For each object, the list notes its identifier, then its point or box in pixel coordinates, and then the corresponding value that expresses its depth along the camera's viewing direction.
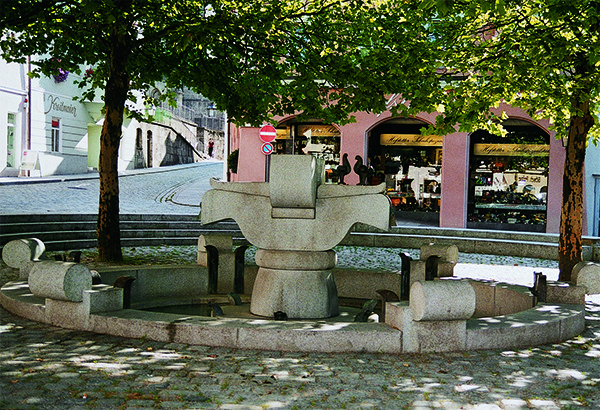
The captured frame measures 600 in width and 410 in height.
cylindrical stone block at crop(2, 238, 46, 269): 9.02
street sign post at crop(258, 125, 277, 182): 23.69
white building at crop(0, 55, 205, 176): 29.44
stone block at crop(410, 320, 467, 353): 6.54
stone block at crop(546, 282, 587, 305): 8.43
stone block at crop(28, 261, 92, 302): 6.98
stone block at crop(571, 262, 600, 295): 8.56
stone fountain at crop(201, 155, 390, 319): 8.12
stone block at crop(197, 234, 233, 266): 10.38
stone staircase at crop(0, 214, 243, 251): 15.02
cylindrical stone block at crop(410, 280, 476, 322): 6.43
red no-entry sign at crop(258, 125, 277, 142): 23.69
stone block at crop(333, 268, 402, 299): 10.37
